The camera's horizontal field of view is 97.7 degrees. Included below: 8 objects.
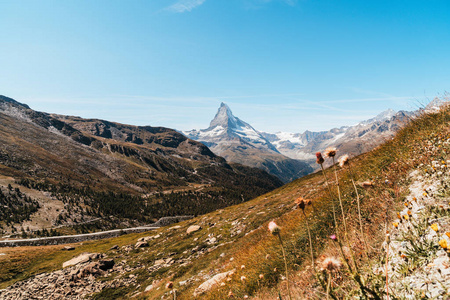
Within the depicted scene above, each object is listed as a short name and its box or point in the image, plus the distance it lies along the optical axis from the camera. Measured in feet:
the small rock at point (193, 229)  103.26
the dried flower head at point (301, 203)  11.18
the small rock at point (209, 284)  34.08
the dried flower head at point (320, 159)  11.51
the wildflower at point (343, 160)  12.52
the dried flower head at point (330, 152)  12.09
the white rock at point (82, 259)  104.68
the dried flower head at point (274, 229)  10.74
